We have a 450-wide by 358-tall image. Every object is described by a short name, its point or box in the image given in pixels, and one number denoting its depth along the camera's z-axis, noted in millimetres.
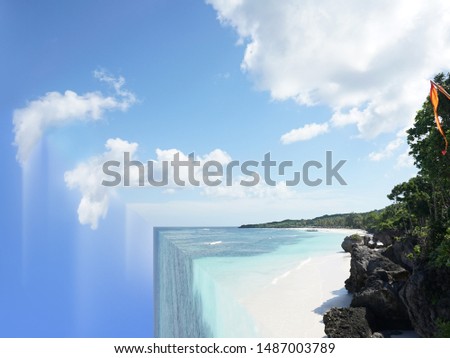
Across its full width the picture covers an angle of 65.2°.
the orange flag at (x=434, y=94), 11711
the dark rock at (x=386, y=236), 44716
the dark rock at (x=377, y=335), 12820
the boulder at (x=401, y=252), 24316
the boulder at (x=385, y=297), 15320
